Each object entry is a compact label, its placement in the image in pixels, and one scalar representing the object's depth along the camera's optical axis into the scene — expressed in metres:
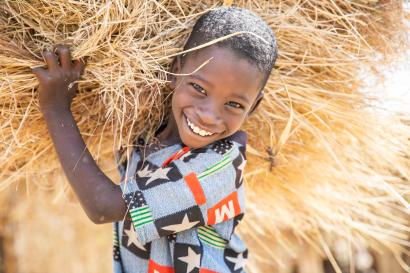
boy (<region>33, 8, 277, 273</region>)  1.43
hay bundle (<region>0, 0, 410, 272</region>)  1.44
